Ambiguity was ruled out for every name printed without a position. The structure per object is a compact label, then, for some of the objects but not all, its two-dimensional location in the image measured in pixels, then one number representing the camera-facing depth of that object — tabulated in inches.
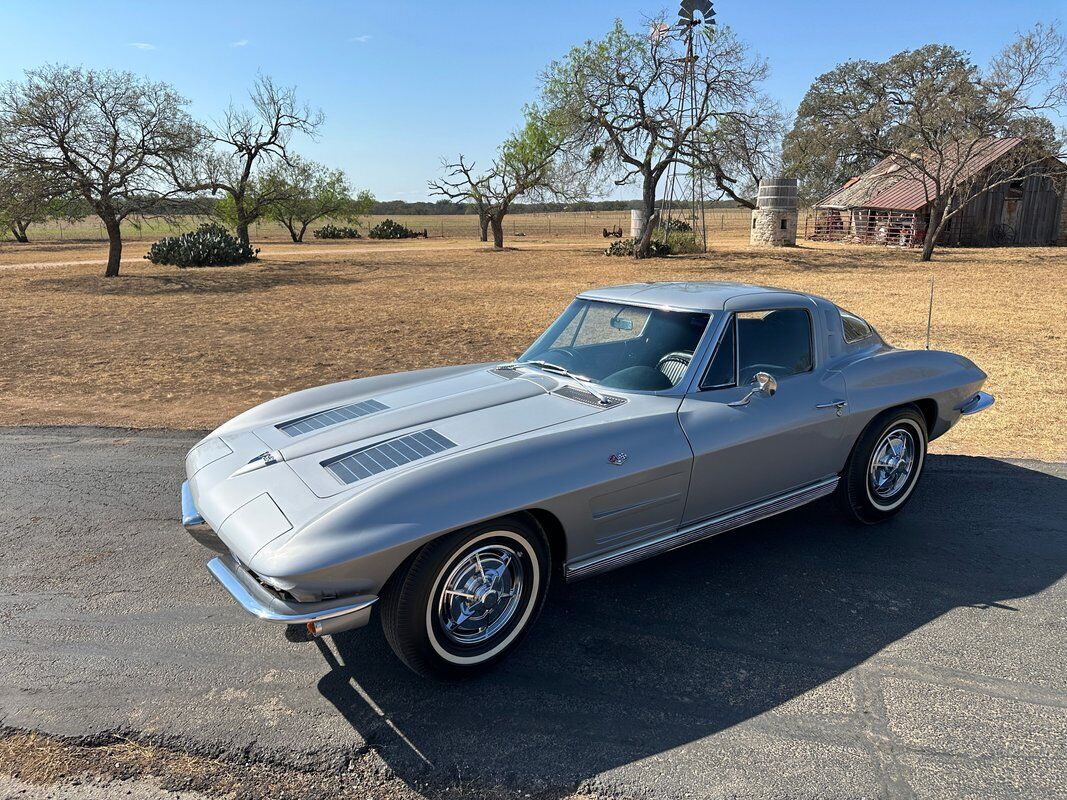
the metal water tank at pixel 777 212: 1522.5
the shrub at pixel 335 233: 2186.3
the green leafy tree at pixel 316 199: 1813.5
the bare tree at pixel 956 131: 997.2
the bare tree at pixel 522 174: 1581.0
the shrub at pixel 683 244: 1358.3
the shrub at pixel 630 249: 1304.1
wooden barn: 1416.1
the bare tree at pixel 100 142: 804.6
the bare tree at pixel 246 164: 1413.6
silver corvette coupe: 110.7
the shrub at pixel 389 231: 2210.9
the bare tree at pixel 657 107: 1123.3
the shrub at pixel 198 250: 1040.8
